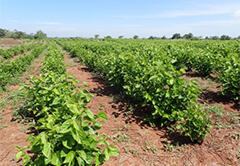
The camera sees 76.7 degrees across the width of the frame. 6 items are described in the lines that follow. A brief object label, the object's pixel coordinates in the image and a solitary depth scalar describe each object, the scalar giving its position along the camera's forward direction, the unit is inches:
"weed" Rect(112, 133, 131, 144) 125.9
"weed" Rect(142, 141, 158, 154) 116.3
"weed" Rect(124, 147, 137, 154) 113.9
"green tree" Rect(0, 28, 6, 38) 2827.3
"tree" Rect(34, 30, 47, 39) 3535.4
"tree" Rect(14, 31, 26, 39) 3100.4
